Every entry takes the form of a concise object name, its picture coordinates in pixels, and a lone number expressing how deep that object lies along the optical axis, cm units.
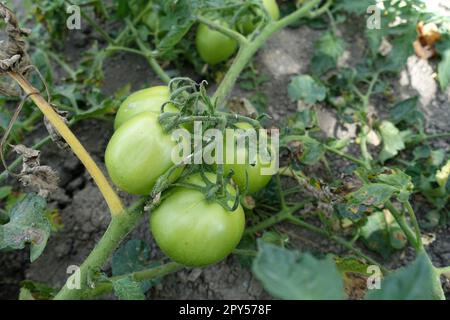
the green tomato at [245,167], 50
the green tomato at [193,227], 47
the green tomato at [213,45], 63
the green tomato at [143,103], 50
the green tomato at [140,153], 46
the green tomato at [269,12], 61
